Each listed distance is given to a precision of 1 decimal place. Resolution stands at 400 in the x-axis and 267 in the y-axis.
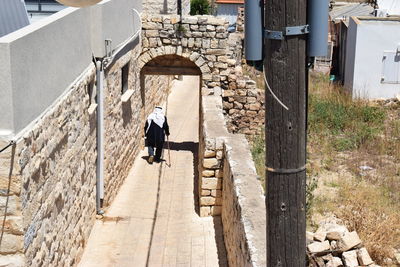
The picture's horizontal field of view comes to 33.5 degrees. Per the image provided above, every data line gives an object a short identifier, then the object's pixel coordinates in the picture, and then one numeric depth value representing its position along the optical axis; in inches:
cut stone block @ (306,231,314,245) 319.4
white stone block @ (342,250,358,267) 299.6
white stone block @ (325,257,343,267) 302.5
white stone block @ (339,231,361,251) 305.9
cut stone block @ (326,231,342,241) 314.7
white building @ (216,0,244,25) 1593.3
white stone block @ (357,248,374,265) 298.8
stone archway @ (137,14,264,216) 628.4
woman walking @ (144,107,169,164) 566.6
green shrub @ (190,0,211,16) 1402.6
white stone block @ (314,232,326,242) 317.7
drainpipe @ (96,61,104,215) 416.8
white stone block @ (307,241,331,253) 307.0
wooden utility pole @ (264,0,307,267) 151.9
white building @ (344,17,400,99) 766.5
